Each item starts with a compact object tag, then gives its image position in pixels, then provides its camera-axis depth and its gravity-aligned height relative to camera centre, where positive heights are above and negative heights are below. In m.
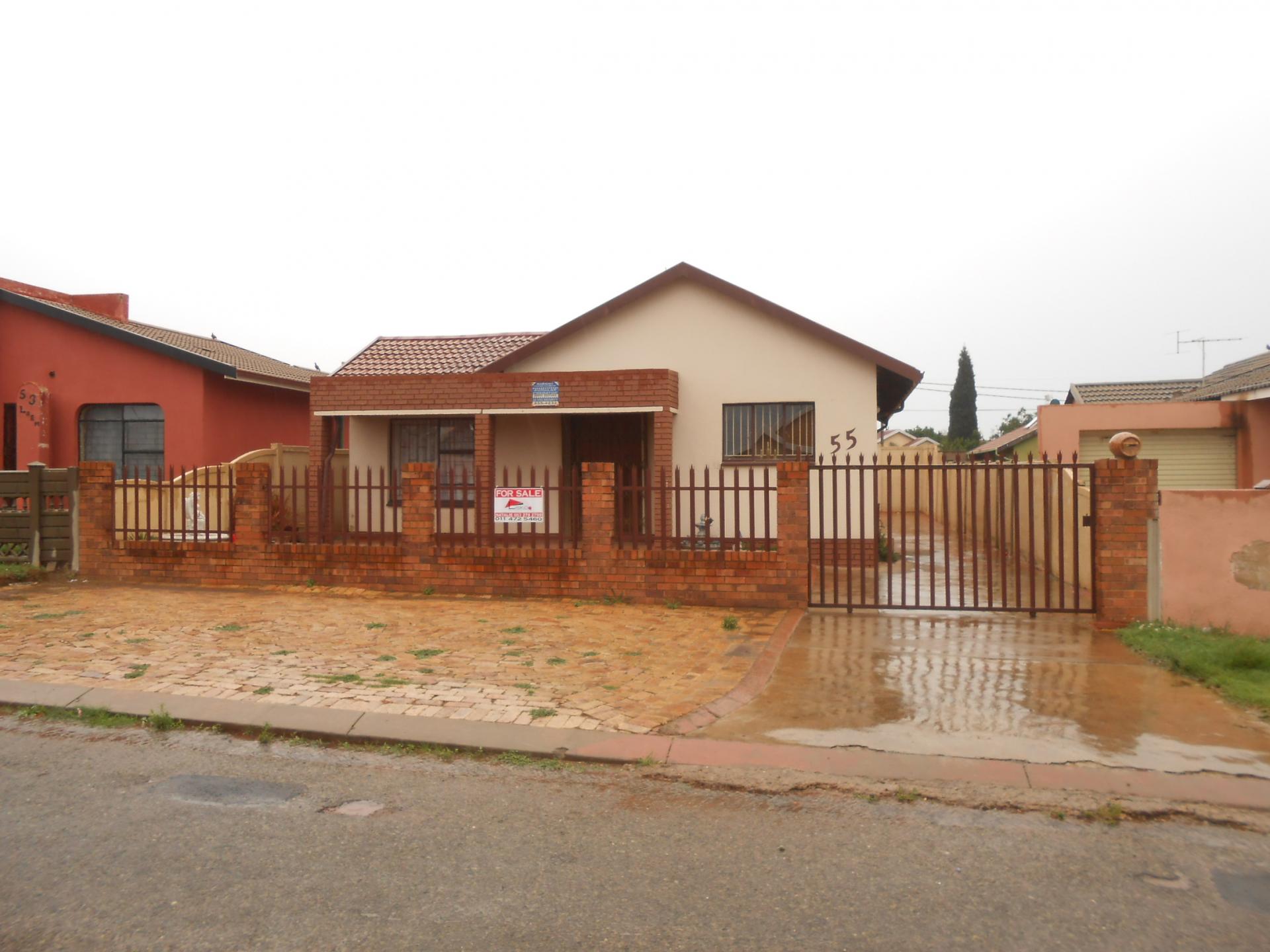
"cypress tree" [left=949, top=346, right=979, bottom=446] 62.06 +4.87
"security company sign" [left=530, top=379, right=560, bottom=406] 15.27 +1.48
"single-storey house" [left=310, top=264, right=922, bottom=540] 15.34 +1.45
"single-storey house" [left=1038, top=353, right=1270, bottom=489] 18.06 +1.07
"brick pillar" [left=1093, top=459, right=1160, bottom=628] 8.95 -0.49
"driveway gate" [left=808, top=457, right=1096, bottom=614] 9.36 -1.05
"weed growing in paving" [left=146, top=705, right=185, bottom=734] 5.97 -1.51
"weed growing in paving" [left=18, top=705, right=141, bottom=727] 6.07 -1.52
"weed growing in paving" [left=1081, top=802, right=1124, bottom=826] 4.56 -1.63
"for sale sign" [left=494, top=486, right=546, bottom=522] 11.23 -0.24
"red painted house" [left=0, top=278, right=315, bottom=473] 17.94 +1.79
